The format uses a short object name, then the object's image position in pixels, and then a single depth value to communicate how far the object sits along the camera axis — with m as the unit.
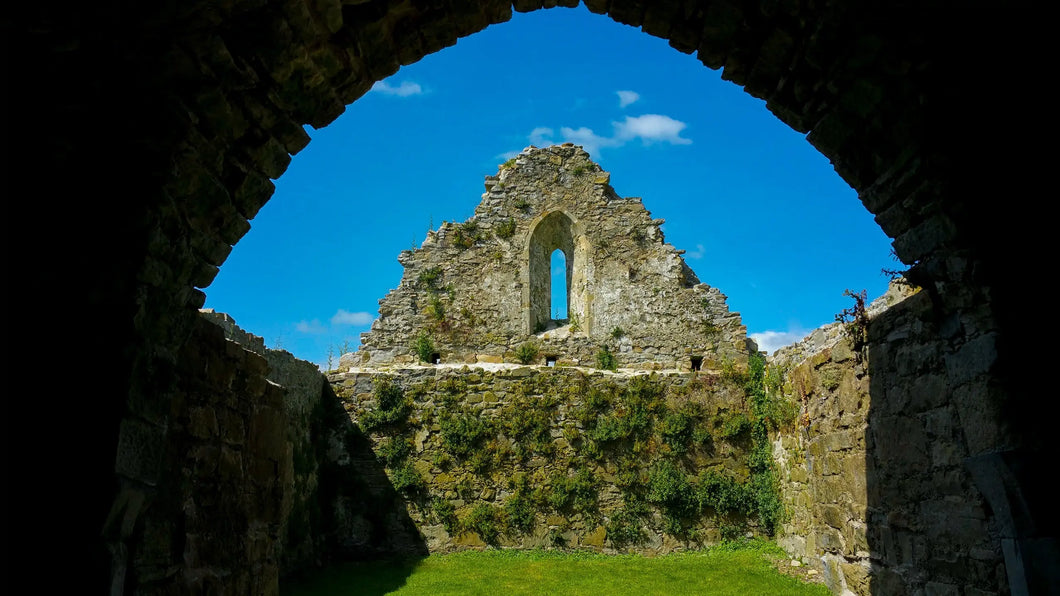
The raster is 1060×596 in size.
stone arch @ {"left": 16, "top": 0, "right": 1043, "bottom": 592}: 3.70
